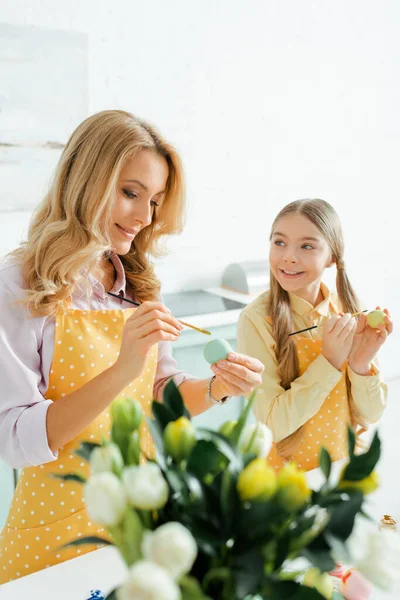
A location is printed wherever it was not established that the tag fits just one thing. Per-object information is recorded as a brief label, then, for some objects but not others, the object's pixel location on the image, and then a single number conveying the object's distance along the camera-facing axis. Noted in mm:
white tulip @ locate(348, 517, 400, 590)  564
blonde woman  1234
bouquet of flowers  567
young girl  1709
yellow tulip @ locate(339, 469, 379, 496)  644
